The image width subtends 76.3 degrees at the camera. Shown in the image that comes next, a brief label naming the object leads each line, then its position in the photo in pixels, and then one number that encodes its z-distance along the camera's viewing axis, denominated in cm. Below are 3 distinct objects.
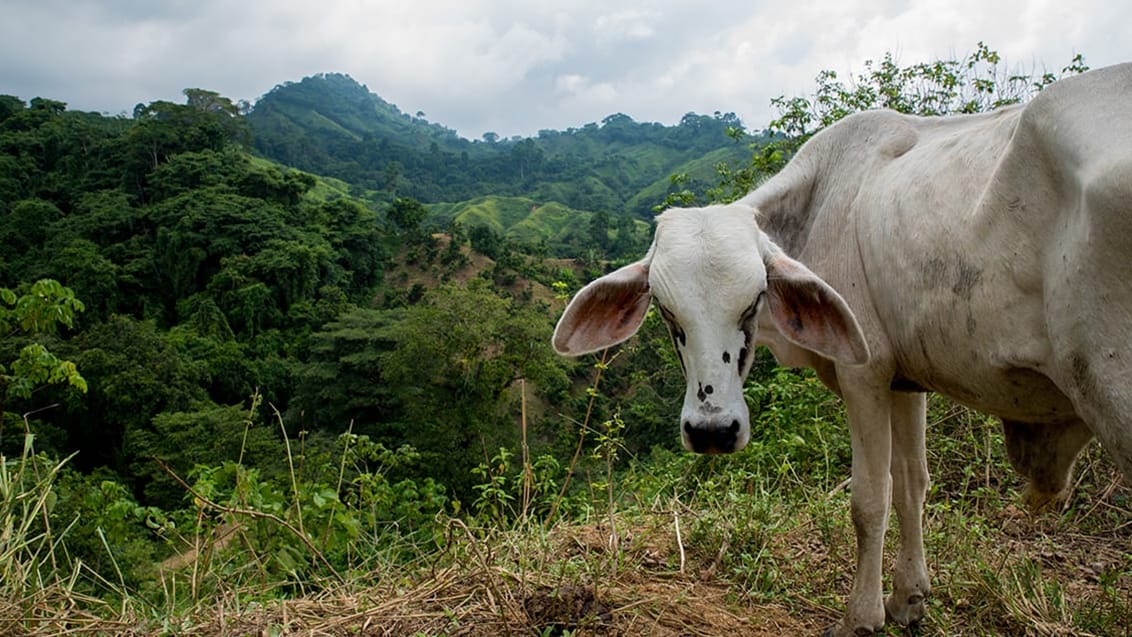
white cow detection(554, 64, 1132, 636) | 180
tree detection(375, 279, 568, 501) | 2991
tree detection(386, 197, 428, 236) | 5941
